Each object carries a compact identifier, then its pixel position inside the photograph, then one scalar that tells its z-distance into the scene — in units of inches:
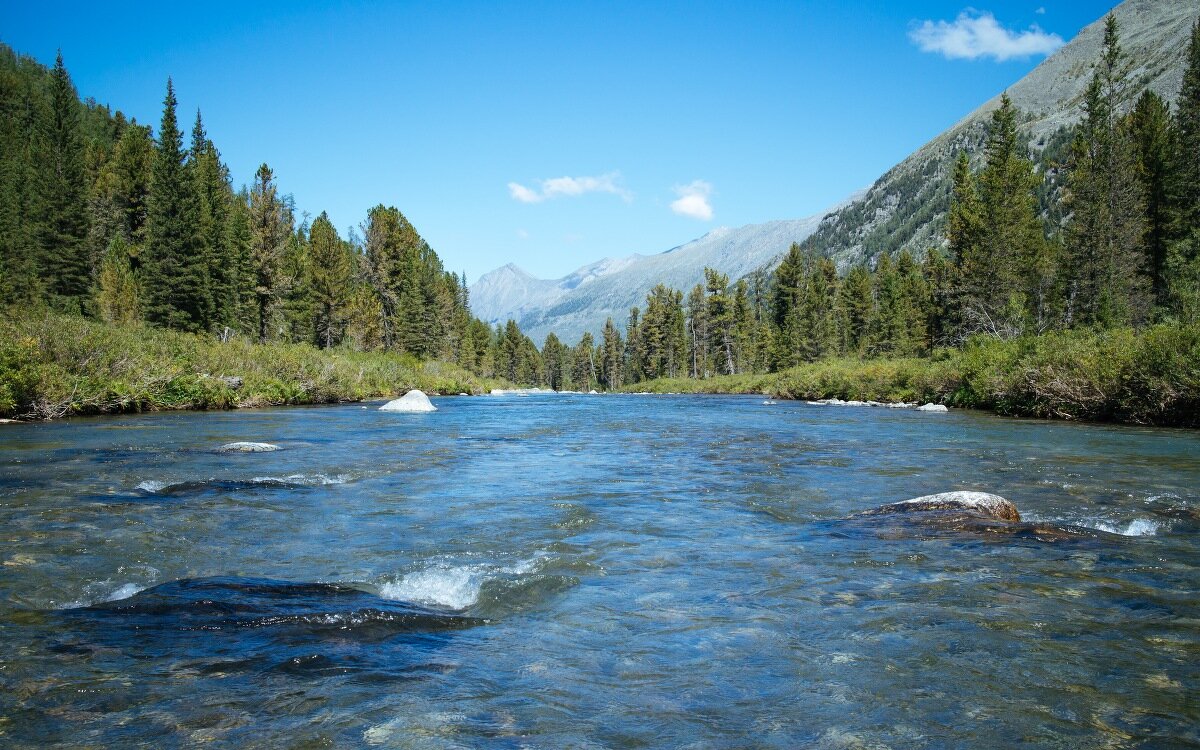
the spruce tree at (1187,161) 1646.2
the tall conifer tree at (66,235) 2111.2
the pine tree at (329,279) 2696.9
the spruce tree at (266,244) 2183.8
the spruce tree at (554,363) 5600.4
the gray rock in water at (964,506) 314.3
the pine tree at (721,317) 3597.4
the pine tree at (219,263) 2178.9
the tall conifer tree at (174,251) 1932.8
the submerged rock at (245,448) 564.5
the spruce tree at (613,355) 4896.7
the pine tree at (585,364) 5398.6
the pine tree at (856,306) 3255.4
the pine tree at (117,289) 2198.6
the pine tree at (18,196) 2030.0
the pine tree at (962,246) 1879.9
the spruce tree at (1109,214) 1524.4
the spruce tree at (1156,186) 1699.1
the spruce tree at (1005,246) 1743.4
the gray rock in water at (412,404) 1238.3
